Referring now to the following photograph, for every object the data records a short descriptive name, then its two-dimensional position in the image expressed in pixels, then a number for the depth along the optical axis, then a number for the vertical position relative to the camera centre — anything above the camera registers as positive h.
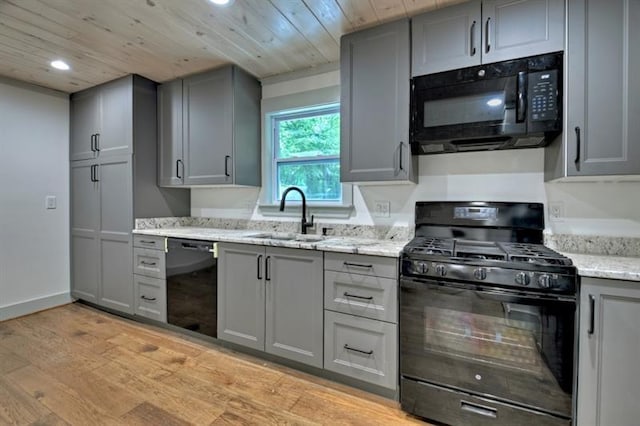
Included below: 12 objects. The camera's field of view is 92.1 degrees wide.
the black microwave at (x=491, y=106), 1.67 +0.60
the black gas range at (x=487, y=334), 1.46 -0.64
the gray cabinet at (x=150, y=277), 2.81 -0.65
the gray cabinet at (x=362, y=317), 1.85 -0.69
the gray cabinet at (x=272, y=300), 2.10 -0.67
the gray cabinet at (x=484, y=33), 1.68 +1.02
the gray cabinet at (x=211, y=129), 2.78 +0.74
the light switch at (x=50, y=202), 3.34 +0.07
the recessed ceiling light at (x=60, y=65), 2.69 +1.27
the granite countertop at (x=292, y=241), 1.92 -0.24
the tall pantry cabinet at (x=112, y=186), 3.02 +0.23
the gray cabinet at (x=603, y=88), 1.53 +0.61
